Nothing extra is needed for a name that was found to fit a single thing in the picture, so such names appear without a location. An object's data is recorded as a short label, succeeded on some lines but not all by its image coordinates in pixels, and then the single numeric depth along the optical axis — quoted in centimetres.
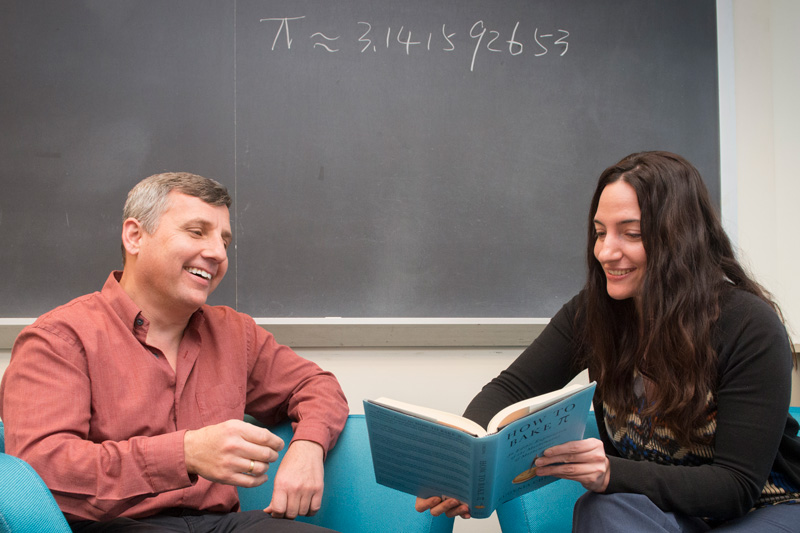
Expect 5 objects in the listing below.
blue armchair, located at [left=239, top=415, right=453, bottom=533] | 161
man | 121
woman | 128
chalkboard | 217
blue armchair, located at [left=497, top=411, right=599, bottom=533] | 161
